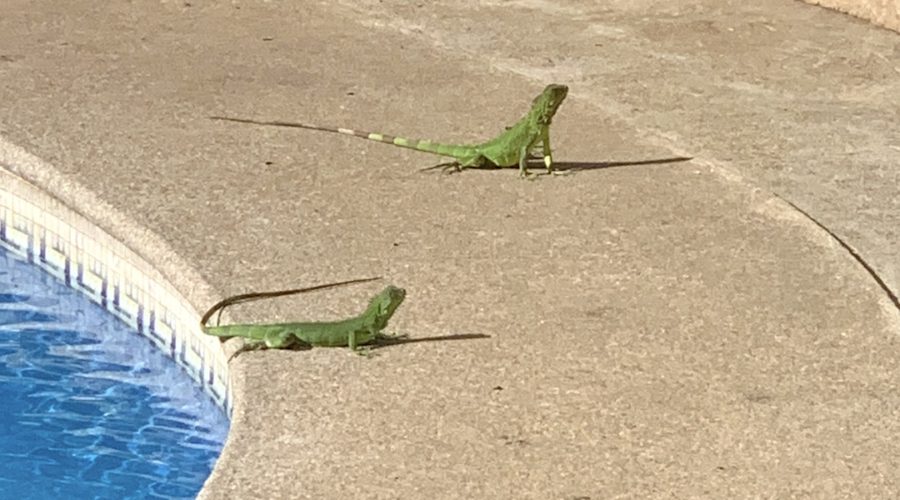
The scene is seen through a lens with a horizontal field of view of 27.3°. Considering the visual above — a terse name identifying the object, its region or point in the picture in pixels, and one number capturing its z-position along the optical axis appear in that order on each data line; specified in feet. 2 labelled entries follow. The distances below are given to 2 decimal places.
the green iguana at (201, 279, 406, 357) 18.28
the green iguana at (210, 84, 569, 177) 23.12
